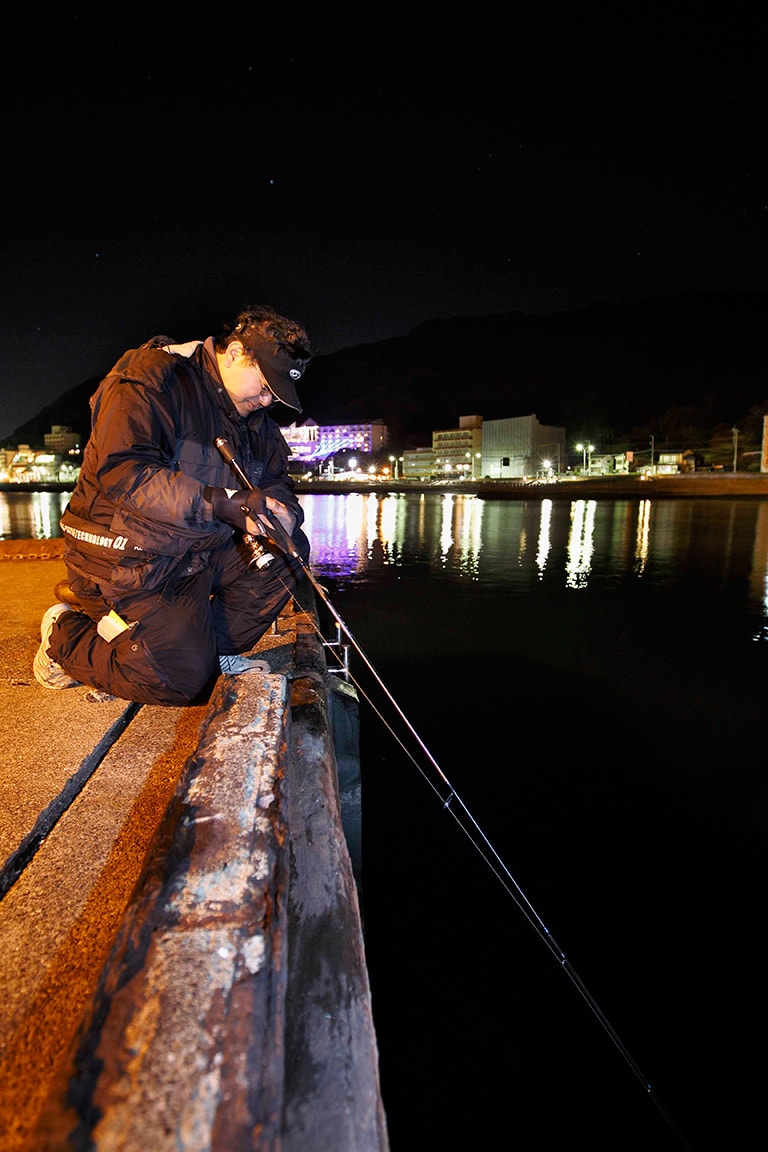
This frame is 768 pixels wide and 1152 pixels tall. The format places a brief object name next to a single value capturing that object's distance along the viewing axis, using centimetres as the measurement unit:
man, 252
